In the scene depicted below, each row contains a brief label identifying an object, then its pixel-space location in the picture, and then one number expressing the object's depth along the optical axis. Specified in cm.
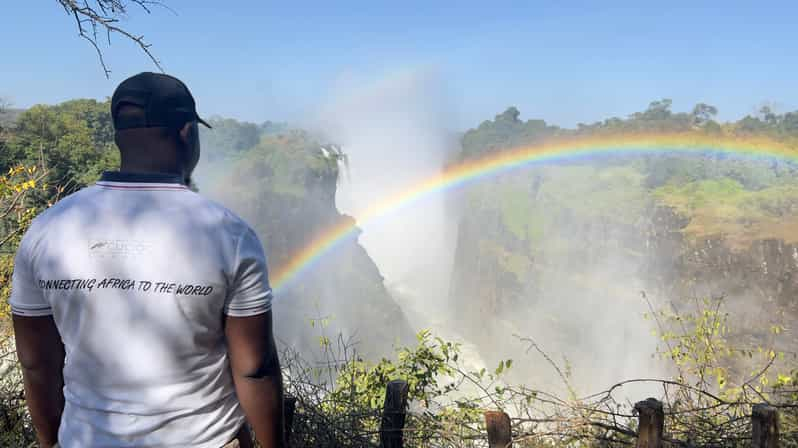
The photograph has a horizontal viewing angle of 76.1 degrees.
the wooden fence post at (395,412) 293
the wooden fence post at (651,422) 233
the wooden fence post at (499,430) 251
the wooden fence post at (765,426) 216
